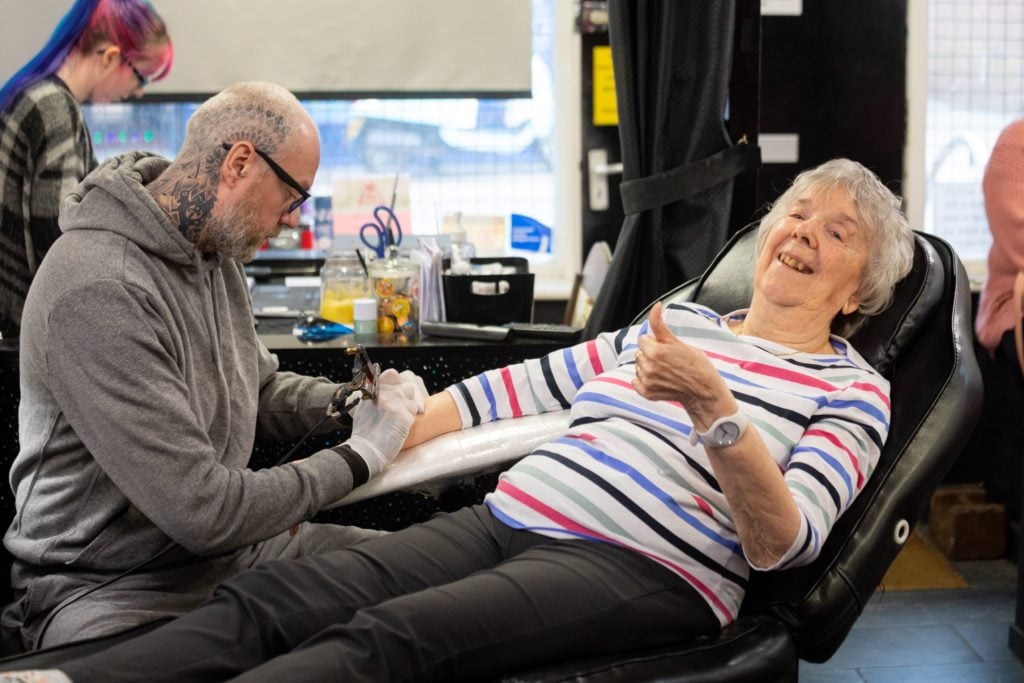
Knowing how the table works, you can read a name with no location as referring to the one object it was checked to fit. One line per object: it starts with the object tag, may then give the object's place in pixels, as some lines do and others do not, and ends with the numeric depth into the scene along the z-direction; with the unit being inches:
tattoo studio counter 96.0
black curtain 97.4
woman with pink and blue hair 98.1
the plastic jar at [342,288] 107.6
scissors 113.0
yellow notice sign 150.3
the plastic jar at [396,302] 102.3
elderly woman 56.6
